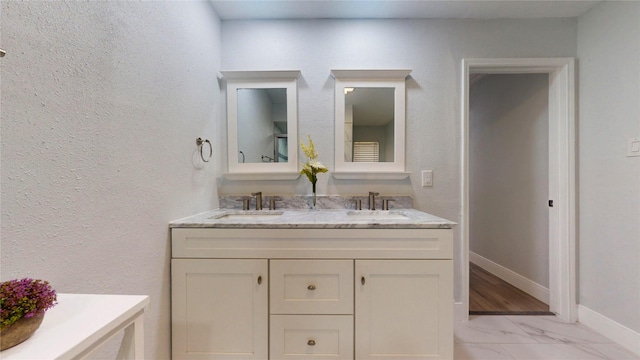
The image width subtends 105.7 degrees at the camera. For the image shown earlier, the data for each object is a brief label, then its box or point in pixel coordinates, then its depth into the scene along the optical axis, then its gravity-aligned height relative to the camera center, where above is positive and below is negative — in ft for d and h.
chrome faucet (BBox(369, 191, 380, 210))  5.83 -0.46
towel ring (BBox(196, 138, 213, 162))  5.08 +0.78
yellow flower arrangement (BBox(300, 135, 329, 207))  5.64 +0.32
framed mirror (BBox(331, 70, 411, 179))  5.96 +1.35
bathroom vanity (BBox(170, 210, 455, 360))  4.07 -1.84
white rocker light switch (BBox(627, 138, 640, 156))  4.71 +0.65
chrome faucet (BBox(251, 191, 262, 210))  5.89 -0.47
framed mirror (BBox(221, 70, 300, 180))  5.99 +1.36
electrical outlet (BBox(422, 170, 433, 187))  6.01 +0.06
